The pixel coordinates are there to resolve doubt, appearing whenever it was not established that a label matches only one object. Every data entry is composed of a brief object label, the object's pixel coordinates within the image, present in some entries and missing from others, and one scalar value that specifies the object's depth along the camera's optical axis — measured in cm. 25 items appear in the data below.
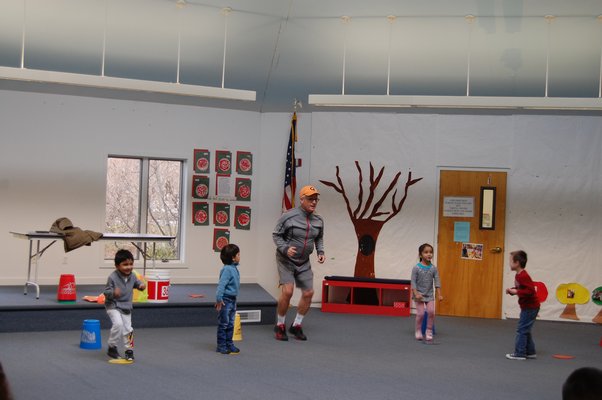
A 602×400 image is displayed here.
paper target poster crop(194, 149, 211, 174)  1106
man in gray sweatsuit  840
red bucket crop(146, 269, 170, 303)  887
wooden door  1070
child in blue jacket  739
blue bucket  744
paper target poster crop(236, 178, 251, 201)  1129
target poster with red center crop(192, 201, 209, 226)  1105
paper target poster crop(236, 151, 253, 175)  1128
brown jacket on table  888
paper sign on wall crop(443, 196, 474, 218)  1080
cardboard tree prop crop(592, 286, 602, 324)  1059
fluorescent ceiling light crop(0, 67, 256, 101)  767
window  1081
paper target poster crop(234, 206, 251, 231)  1129
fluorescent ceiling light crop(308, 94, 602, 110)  794
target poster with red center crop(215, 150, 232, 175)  1116
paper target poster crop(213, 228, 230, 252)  1116
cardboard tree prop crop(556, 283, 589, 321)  1065
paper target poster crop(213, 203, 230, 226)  1118
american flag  1091
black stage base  823
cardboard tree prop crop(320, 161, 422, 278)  1100
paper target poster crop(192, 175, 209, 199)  1105
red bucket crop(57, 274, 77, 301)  862
